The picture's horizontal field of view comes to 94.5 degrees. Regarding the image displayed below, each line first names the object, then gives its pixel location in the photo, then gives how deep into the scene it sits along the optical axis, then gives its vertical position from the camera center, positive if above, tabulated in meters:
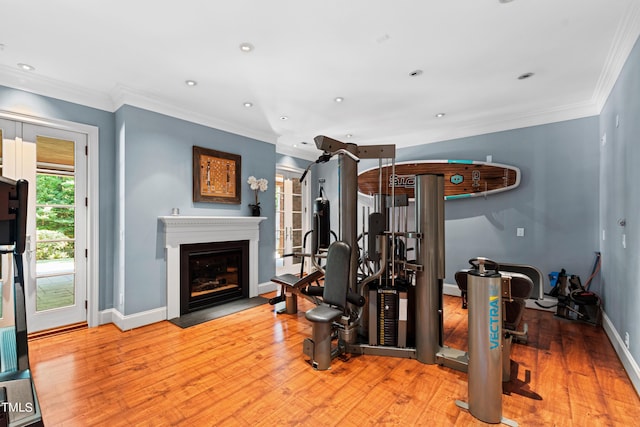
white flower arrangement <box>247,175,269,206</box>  4.90 +0.52
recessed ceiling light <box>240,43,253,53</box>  2.62 +1.51
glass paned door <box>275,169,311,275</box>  6.36 -0.06
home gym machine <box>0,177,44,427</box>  1.28 -0.37
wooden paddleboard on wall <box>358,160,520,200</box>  4.52 +0.63
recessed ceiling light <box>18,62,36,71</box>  2.98 +1.51
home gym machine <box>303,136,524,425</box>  2.73 -0.72
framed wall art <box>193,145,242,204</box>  4.25 +0.58
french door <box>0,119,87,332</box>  3.22 -0.02
